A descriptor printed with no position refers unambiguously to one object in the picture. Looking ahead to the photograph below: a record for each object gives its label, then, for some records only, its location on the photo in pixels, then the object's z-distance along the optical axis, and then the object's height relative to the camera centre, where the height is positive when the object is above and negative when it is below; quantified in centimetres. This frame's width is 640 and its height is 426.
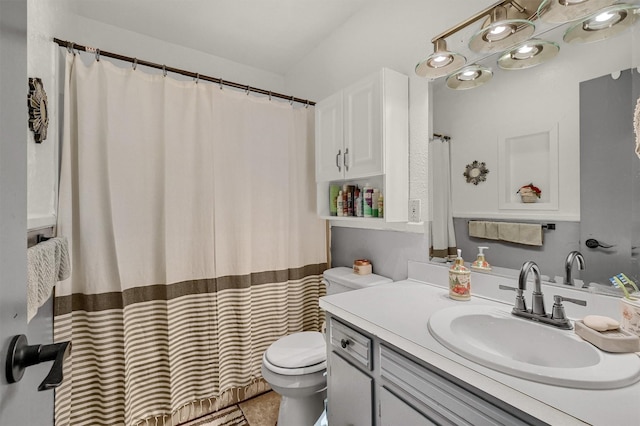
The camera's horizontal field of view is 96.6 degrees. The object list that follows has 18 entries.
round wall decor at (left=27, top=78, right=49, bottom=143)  94 +36
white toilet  140 -80
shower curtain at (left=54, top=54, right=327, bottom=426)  144 -16
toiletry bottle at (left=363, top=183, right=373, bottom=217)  171 +7
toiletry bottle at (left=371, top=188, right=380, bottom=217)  168 +6
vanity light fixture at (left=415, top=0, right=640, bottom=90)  93 +67
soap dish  75 -35
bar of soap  81 -32
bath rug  172 -127
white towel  76 -17
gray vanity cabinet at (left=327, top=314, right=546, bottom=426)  72 -55
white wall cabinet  151 +44
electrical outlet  156 +1
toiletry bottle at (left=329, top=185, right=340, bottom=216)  201 +11
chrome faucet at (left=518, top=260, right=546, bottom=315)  98 -26
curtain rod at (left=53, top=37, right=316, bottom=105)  140 +83
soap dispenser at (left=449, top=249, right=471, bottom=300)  125 -31
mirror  95 +19
